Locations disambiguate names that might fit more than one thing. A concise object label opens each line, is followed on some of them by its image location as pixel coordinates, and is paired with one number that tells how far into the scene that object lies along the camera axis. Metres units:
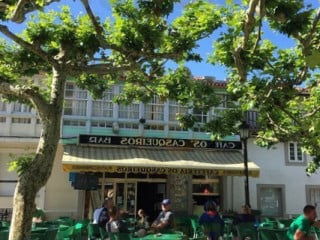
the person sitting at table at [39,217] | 8.88
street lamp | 10.27
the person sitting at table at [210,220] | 7.14
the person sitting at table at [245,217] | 8.45
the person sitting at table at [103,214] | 7.11
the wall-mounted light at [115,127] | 13.85
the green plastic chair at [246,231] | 7.66
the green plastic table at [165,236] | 5.83
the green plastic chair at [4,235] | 5.72
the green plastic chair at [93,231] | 7.26
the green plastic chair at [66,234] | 6.85
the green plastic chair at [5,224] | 7.70
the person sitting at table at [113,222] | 6.51
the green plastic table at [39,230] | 5.97
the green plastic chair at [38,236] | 5.63
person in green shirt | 4.56
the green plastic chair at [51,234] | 5.75
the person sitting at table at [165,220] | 6.77
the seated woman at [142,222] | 8.47
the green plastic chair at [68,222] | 8.58
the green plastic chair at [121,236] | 5.50
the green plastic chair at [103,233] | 6.67
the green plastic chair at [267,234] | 6.30
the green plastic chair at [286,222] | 9.18
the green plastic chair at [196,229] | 9.08
